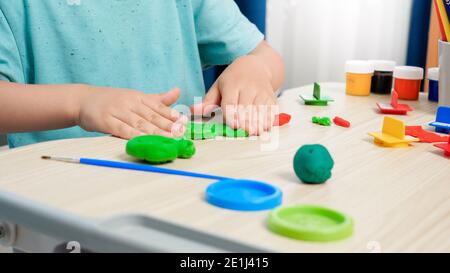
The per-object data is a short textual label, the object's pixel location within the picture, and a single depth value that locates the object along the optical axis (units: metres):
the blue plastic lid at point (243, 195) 0.71
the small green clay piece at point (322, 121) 0.97
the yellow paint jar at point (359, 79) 1.17
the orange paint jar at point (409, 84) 1.15
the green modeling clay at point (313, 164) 0.76
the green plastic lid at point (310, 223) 0.67
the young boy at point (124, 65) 0.94
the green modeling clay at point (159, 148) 0.80
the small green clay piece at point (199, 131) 0.90
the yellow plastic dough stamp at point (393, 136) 0.89
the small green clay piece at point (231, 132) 0.92
